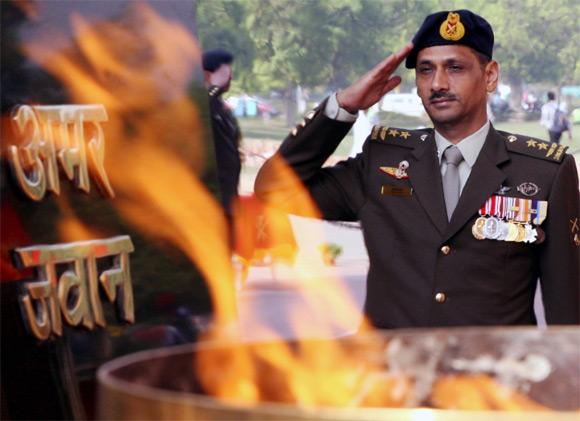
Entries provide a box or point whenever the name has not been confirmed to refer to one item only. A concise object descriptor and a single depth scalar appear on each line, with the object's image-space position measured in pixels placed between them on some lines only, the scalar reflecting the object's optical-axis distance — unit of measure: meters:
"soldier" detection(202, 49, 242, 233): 9.36
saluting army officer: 4.58
